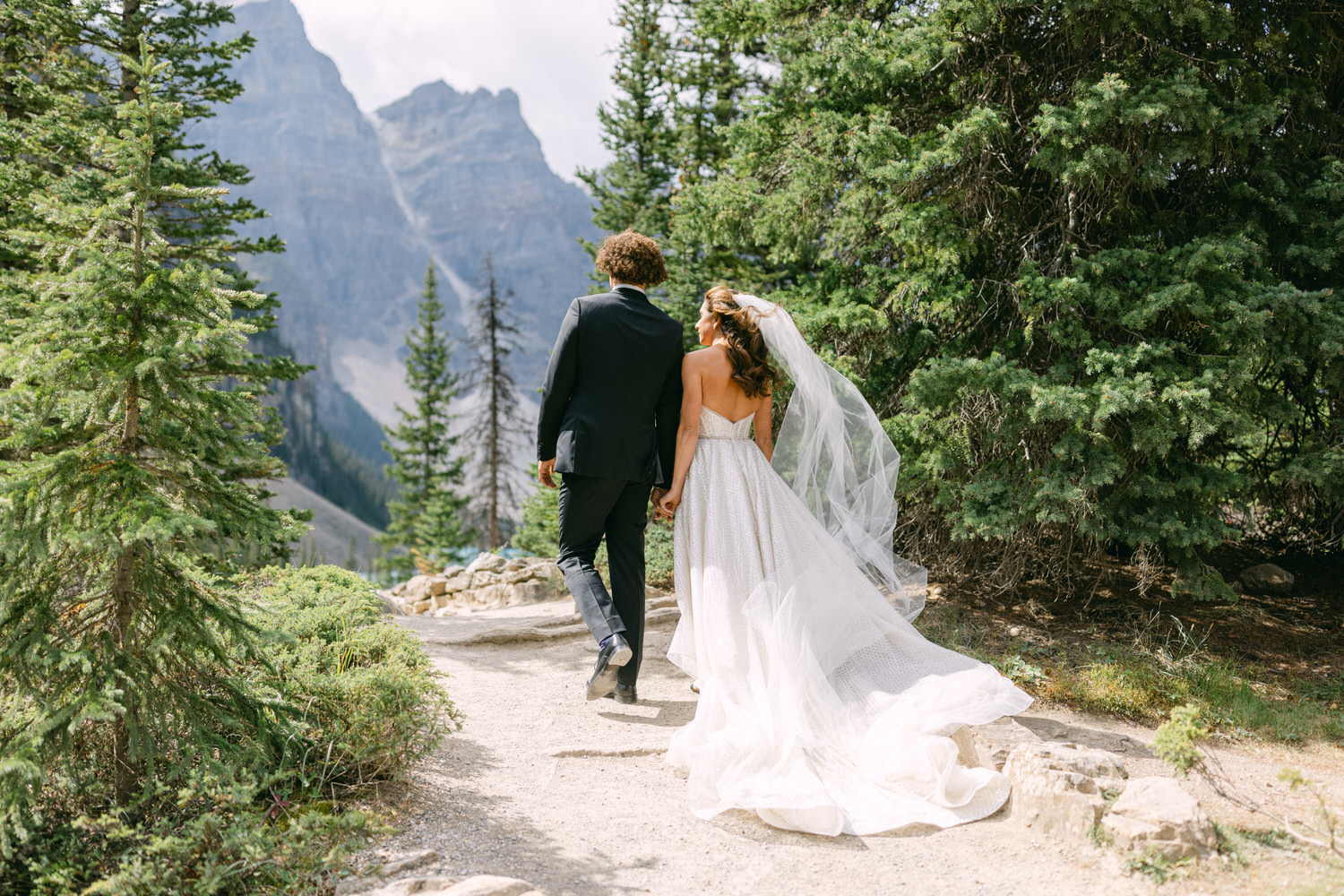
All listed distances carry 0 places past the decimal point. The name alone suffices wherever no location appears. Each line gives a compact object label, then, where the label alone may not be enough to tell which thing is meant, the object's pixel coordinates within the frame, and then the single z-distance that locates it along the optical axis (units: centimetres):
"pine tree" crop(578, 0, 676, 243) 1455
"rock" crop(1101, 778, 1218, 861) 257
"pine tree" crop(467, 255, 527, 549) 1989
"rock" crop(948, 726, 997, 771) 340
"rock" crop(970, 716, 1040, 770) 354
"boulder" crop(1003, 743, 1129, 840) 280
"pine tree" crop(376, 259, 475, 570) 2702
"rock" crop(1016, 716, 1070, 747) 409
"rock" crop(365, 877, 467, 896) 222
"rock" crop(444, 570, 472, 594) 1034
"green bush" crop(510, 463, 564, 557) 1412
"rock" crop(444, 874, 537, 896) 218
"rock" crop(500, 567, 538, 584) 994
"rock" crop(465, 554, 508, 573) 1069
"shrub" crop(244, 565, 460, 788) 296
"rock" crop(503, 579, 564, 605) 954
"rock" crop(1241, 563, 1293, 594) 675
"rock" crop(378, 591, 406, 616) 756
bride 310
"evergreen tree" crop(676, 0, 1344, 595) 472
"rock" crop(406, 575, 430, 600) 1070
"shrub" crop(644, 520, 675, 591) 754
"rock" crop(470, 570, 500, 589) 1012
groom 409
